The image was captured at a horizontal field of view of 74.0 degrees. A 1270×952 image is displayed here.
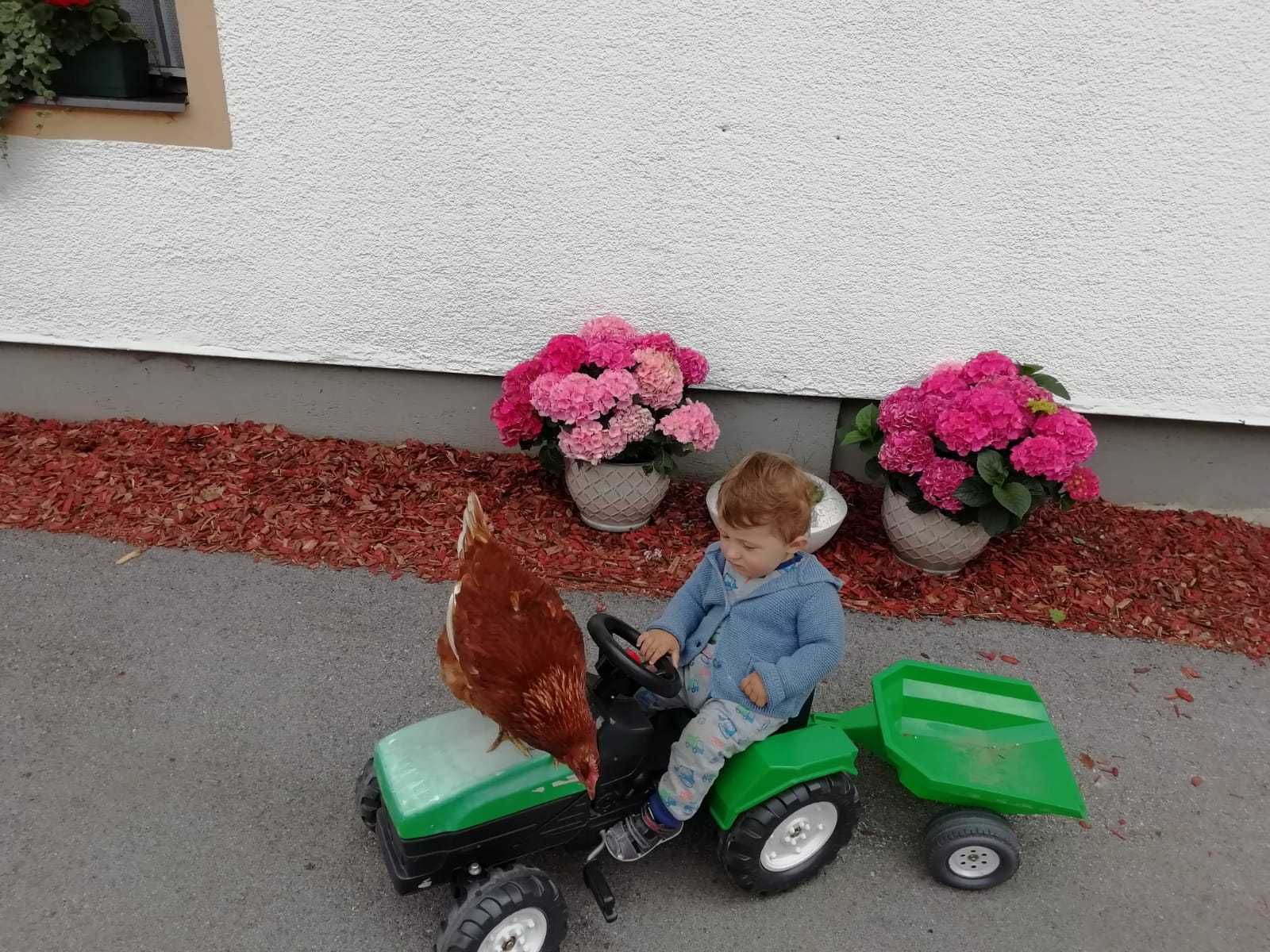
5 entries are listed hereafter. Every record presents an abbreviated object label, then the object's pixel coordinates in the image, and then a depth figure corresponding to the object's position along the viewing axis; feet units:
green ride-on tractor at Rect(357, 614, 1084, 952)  6.35
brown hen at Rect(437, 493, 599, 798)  6.07
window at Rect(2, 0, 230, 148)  11.78
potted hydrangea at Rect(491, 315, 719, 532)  11.44
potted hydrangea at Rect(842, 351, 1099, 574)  10.97
